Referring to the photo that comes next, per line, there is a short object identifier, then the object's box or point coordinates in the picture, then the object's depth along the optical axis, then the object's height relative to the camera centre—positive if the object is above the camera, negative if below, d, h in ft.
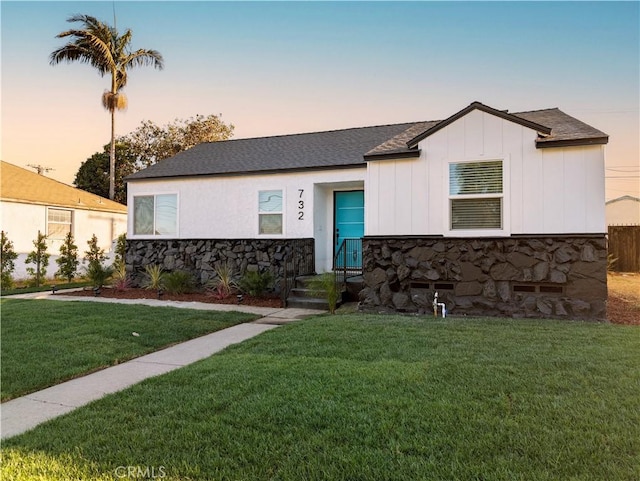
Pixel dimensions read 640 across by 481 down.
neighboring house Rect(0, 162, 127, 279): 48.14 +4.23
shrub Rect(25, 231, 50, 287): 42.86 -1.57
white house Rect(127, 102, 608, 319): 22.52 +1.80
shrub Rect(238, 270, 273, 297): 31.78 -2.95
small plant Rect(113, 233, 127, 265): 46.31 -0.18
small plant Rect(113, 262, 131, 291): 37.64 -3.23
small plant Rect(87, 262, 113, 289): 36.63 -2.69
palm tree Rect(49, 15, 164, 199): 61.21 +30.41
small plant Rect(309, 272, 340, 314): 26.09 -2.91
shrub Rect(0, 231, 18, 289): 40.78 -1.65
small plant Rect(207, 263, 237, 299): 33.16 -3.22
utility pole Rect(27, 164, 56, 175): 70.69 +13.74
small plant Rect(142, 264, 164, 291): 36.47 -2.89
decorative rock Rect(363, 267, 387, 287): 26.03 -2.04
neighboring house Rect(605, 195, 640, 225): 92.48 +8.77
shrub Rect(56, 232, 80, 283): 45.52 -1.76
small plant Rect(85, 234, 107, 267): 46.04 -0.87
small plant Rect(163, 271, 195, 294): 34.09 -3.17
